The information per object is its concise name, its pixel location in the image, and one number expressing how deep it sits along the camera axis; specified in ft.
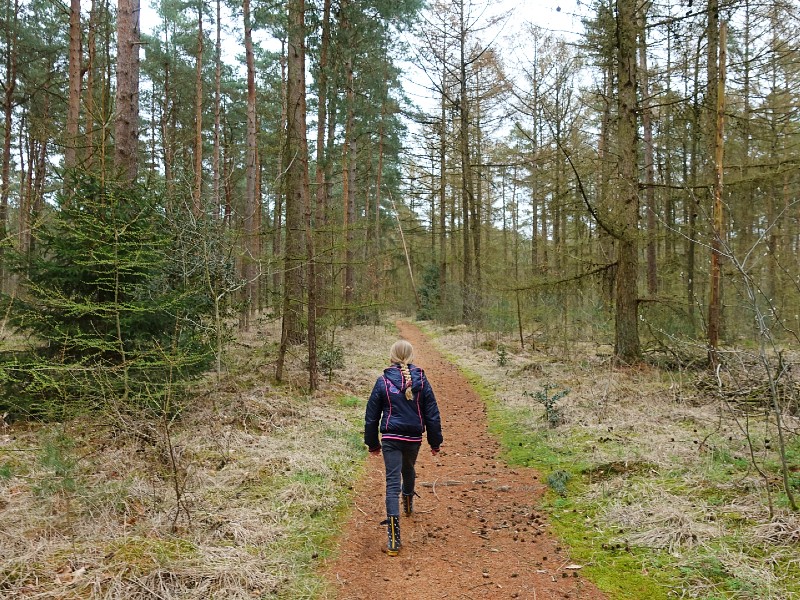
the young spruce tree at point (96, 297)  18.89
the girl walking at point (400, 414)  14.82
